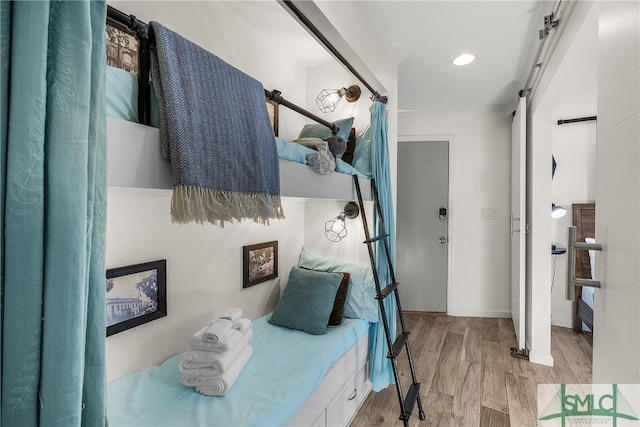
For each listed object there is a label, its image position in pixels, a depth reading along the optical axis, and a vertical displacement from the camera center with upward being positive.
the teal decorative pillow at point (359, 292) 2.45 -0.53
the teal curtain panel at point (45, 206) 0.49 +0.01
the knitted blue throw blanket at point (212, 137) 0.94 +0.24
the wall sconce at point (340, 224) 2.74 -0.06
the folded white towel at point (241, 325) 1.80 -0.57
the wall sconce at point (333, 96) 2.75 +0.96
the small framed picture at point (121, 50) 1.52 +0.73
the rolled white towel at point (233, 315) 1.85 -0.53
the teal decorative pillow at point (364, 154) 2.52 +0.45
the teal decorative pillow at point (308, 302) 2.22 -0.57
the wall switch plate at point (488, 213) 4.24 +0.07
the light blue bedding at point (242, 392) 1.33 -0.76
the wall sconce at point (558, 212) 3.54 +0.08
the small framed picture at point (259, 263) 2.49 -0.35
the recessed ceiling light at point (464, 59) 2.82 +1.30
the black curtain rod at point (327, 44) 1.52 +0.88
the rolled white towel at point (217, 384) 1.47 -0.71
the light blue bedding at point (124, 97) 0.88 +0.30
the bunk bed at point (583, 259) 3.46 -0.40
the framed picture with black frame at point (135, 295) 1.59 -0.39
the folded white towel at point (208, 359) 1.51 -0.64
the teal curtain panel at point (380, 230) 2.39 -0.09
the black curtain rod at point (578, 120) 3.64 +1.05
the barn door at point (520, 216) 3.03 +0.03
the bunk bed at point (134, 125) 0.84 +0.22
